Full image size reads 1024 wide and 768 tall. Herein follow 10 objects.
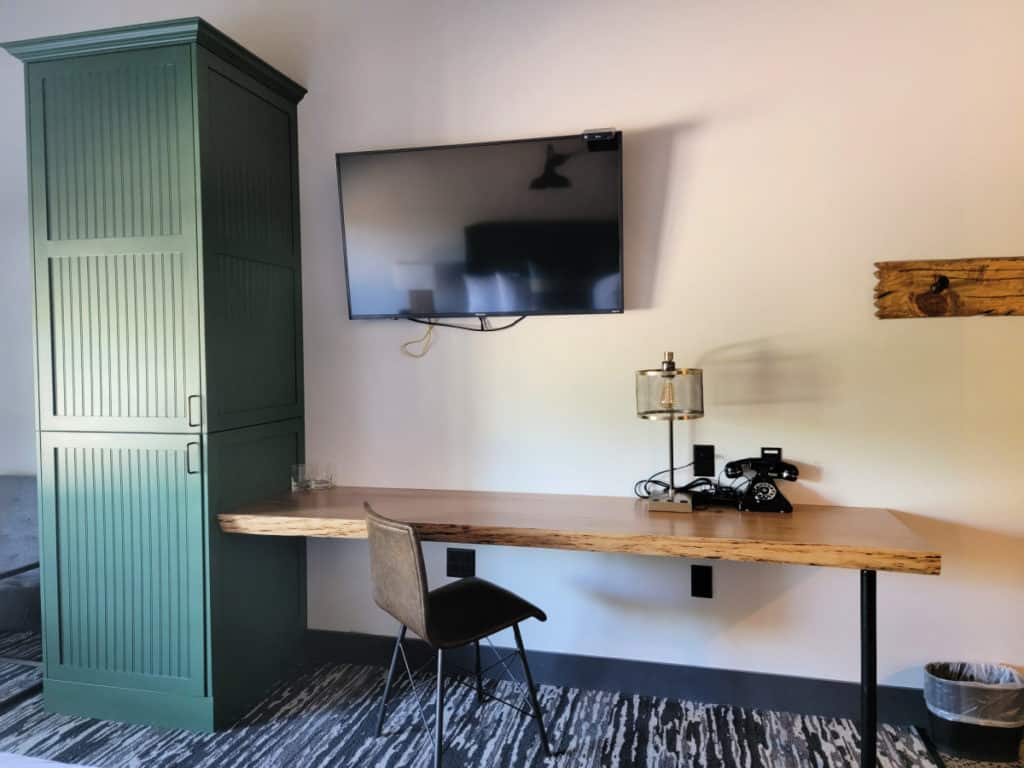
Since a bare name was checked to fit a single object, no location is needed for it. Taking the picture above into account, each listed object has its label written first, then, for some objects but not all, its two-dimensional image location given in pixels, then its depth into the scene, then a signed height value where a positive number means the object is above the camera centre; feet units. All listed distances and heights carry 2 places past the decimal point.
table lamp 7.75 -0.24
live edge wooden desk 6.45 -1.55
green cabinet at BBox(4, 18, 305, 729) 7.77 +0.20
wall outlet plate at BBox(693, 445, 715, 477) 8.40 -1.05
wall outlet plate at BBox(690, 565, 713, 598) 8.46 -2.47
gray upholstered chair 6.53 -2.35
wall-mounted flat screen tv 8.30 +1.76
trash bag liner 7.20 -3.37
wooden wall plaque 7.57 +0.83
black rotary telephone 7.75 -1.20
